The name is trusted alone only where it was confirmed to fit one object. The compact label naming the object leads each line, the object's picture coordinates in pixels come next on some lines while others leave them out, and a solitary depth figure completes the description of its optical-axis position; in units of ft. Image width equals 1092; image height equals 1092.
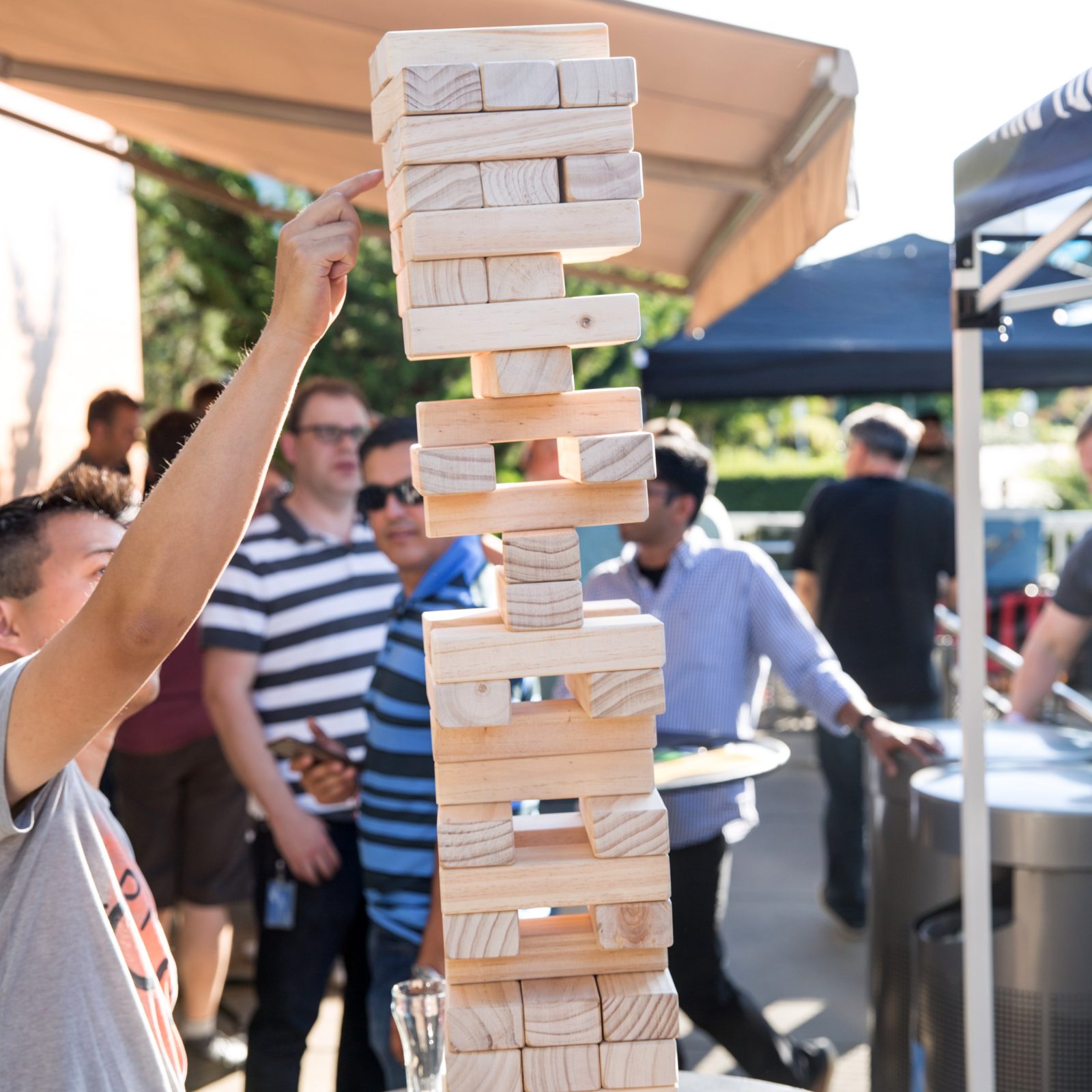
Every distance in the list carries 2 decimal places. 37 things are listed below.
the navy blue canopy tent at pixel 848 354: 22.61
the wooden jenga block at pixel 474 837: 4.51
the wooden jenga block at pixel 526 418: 4.57
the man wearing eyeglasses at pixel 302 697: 10.03
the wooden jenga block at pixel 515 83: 4.30
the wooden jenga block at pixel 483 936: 4.52
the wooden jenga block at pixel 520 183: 4.35
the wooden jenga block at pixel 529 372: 4.41
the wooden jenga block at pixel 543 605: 4.50
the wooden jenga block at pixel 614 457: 4.48
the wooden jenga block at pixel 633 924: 4.54
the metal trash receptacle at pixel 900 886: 9.63
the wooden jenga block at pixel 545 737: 4.53
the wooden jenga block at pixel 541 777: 4.53
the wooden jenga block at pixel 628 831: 4.54
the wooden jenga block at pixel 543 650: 4.44
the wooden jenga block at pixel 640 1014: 4.51
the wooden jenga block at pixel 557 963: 4.64
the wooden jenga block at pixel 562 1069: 4.49
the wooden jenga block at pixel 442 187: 4.32
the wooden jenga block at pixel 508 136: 4.28
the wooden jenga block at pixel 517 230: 4.32
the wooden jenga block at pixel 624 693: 4.48
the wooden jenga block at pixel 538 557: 4.52
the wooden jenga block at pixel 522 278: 4.40
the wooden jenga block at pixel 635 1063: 4.50
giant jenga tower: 4.34
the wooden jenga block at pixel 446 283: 4.35
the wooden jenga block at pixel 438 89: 4.26
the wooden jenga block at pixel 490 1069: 4.50
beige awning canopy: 10.05
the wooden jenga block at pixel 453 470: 4.48
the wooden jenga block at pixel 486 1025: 4.48
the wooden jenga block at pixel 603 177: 4.39
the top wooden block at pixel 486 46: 4.35
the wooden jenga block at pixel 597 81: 4.33
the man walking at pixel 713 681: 10.57
